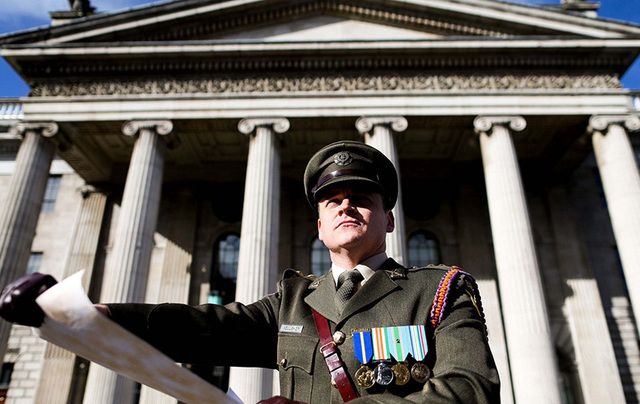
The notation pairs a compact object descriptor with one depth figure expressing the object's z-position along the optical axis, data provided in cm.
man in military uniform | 191
